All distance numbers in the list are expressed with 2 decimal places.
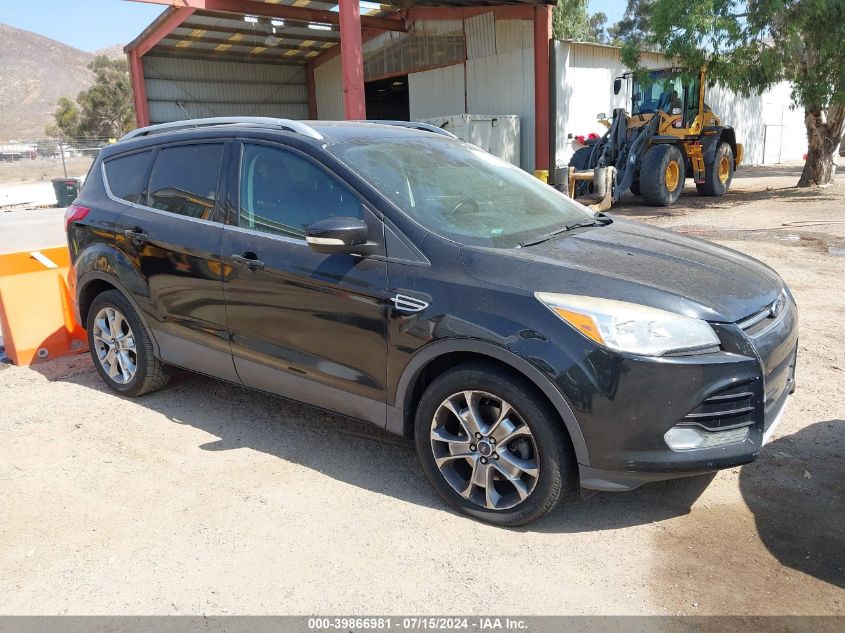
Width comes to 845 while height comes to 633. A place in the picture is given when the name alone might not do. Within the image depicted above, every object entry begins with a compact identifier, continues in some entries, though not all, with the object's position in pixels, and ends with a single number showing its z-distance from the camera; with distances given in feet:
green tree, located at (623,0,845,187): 45.68
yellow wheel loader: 48.75
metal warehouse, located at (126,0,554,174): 59.47
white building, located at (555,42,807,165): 65.92
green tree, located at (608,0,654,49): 207.34
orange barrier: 18.95
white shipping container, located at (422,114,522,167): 59.16
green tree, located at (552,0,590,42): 124.06
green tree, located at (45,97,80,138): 217.97
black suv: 9.27
